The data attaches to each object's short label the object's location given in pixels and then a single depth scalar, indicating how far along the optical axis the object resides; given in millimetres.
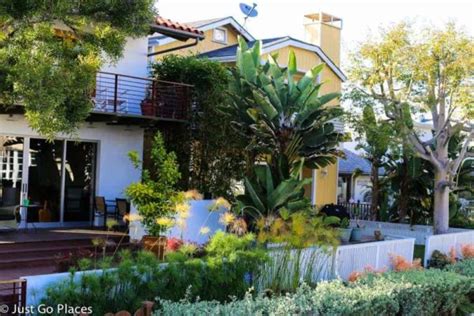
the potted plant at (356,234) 17156
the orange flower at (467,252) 15234
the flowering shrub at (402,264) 12180
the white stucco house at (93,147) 14711
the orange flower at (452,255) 14544
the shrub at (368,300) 7109
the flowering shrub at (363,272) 10961
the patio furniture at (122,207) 14891
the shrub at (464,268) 12453
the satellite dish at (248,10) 26031
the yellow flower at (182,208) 9953
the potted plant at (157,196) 12140
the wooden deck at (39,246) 10859
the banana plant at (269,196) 13133
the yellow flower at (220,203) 10398
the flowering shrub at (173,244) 9492
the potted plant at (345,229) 16781
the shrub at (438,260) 14385
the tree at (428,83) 17109
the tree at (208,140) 16047
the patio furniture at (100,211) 15414
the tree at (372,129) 17344
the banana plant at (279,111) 13789
